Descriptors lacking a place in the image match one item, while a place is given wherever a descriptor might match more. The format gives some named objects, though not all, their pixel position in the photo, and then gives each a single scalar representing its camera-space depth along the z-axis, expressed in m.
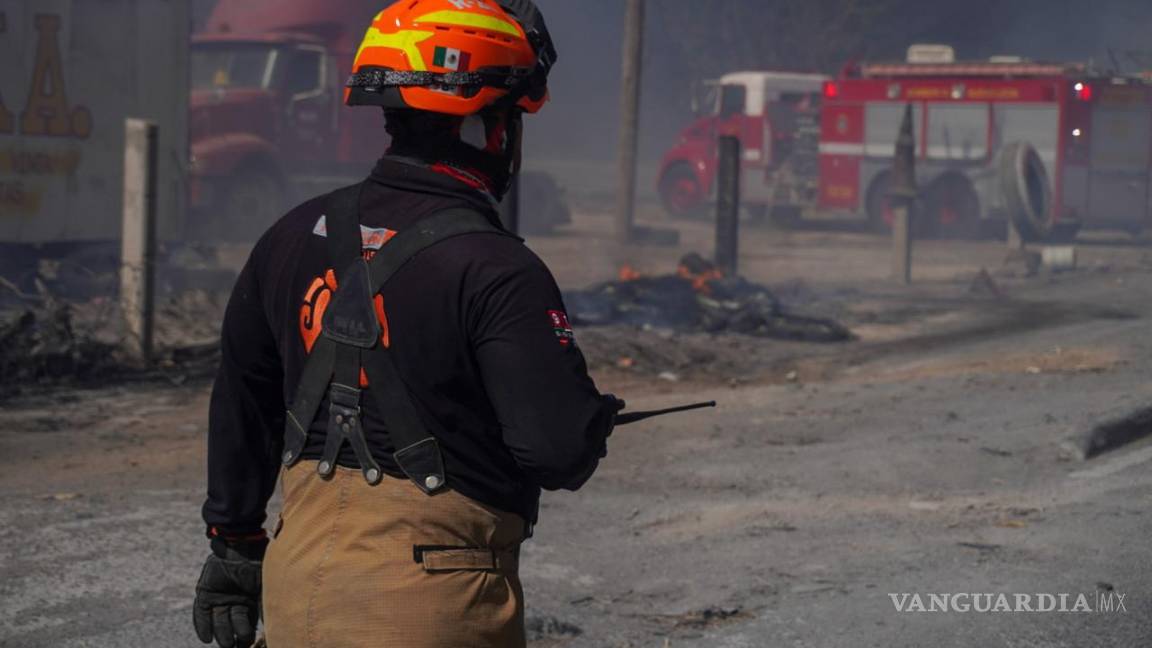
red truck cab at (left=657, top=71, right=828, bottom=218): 25.03
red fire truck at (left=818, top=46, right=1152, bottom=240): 21.36
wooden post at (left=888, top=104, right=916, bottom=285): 16.40
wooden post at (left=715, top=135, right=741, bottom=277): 14.48
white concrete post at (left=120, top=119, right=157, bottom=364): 8.70
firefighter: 2.24
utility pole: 20.05
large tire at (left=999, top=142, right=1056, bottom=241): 19.25
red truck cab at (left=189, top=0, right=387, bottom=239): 17.23
